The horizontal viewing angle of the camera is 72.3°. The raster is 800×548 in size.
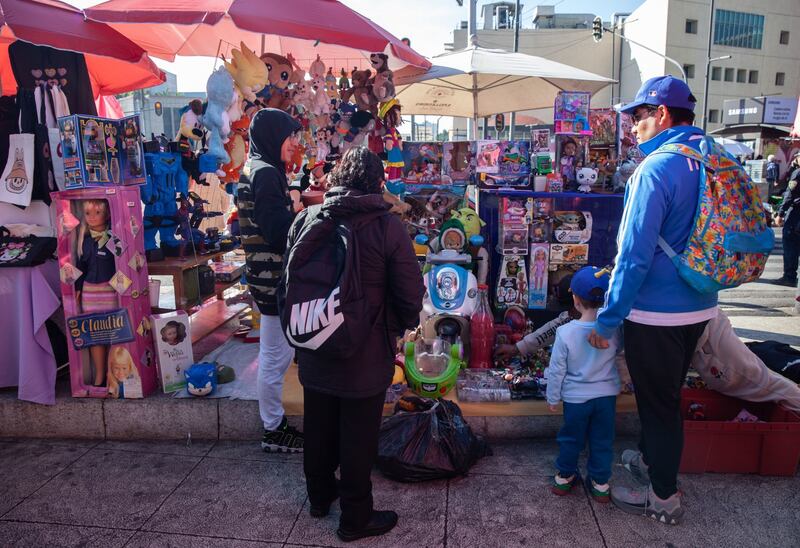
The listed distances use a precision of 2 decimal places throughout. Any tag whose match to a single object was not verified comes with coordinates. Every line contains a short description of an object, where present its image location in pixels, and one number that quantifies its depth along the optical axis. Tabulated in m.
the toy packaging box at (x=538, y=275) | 4.98
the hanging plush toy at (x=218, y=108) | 4.49
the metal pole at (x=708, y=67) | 24.15
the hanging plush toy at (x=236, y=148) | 4.96
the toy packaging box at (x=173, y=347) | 3.81
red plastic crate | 3.07
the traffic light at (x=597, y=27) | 20.81
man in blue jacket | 2.44
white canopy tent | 6.70
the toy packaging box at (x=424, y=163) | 5.44
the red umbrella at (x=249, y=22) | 3.71
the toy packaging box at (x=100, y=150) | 3.50
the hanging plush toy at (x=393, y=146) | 5.26
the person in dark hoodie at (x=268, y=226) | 3.03
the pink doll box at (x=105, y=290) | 3.54
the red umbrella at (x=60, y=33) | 3.65
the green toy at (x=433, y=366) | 3.77
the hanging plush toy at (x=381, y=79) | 5.50
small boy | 2.89
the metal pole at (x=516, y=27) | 24.55
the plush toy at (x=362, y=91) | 5.58
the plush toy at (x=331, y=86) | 5.62
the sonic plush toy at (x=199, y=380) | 3.71
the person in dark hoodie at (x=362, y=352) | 2.37
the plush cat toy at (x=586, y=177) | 4.91
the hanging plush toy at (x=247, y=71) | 4.77
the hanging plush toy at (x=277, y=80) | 5.13
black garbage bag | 3.10
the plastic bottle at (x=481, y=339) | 4.27
